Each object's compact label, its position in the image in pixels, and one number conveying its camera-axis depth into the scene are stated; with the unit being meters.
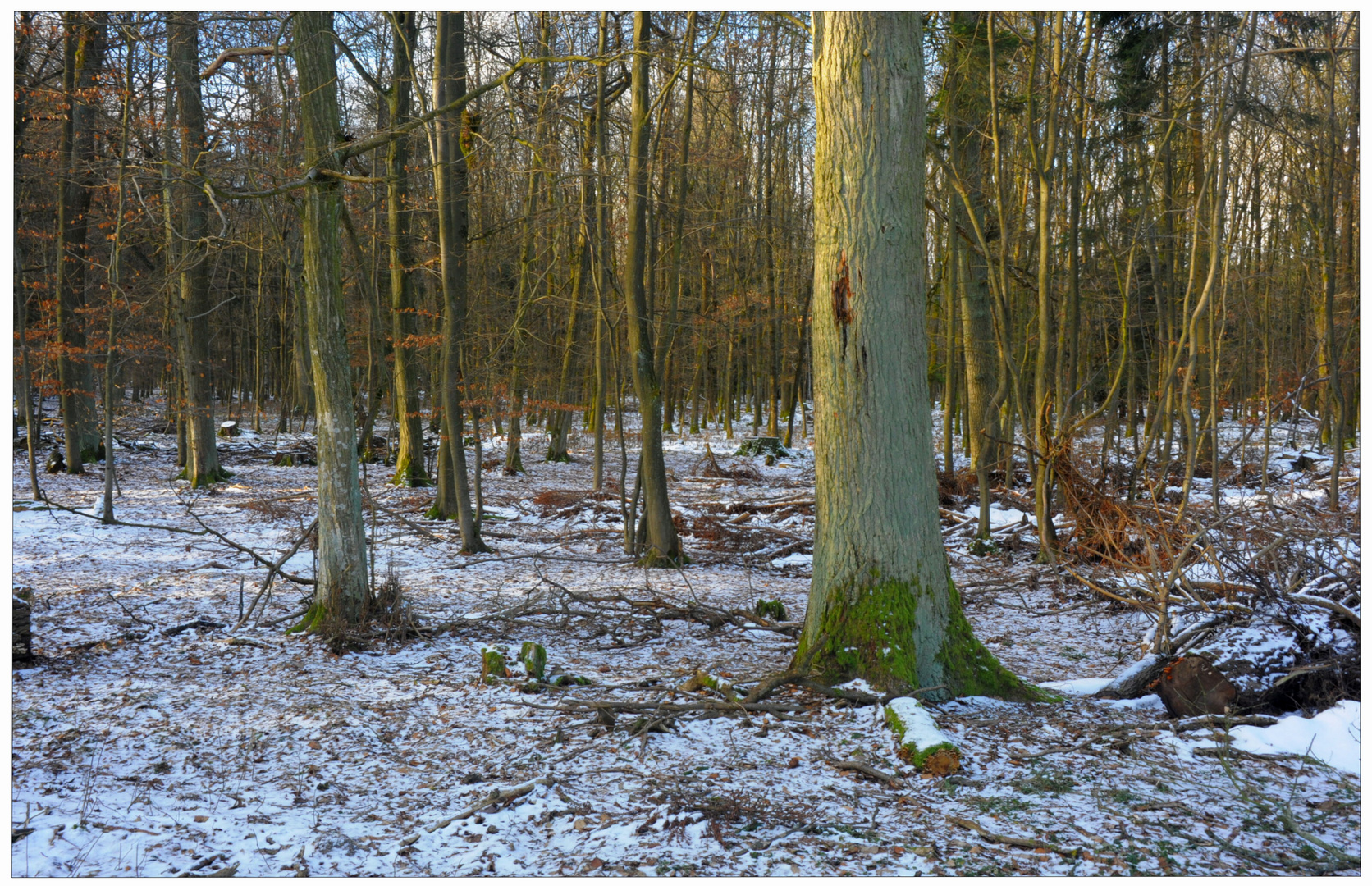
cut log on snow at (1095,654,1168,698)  4.85
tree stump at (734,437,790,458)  20.88
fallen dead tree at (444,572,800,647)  6.45
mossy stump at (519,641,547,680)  5.17
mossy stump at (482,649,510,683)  5.19
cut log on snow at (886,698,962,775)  3.68
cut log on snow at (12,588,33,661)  5.21
